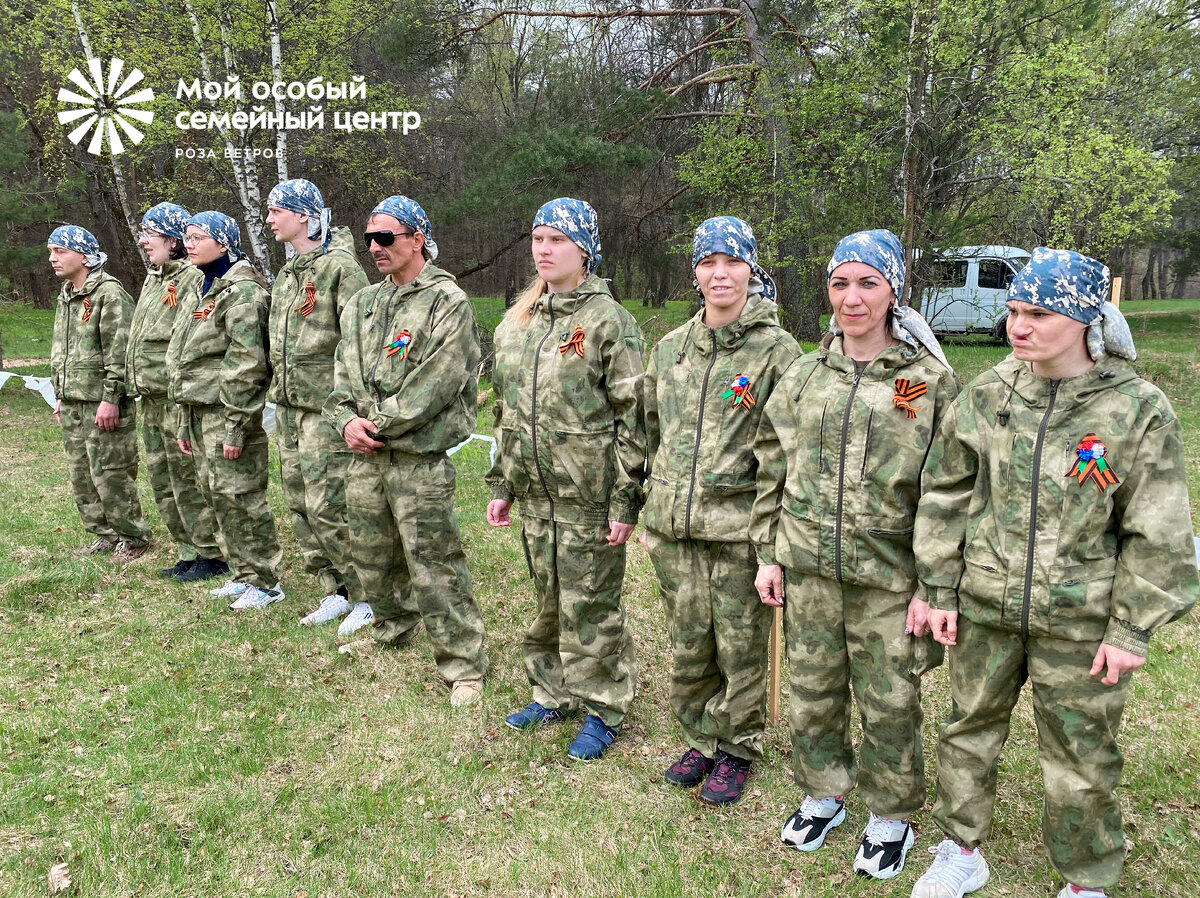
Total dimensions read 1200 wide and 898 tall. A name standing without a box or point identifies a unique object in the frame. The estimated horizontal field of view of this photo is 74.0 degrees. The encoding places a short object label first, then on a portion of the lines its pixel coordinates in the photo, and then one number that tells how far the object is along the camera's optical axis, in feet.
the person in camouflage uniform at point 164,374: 18.19
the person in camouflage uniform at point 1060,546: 7.25
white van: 50.14
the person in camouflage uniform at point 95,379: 19.35
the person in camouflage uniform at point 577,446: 11.10
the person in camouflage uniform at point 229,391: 16.43
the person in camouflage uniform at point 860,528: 8.63
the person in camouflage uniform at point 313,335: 15.31
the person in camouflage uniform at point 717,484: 9.90
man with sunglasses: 12.78
